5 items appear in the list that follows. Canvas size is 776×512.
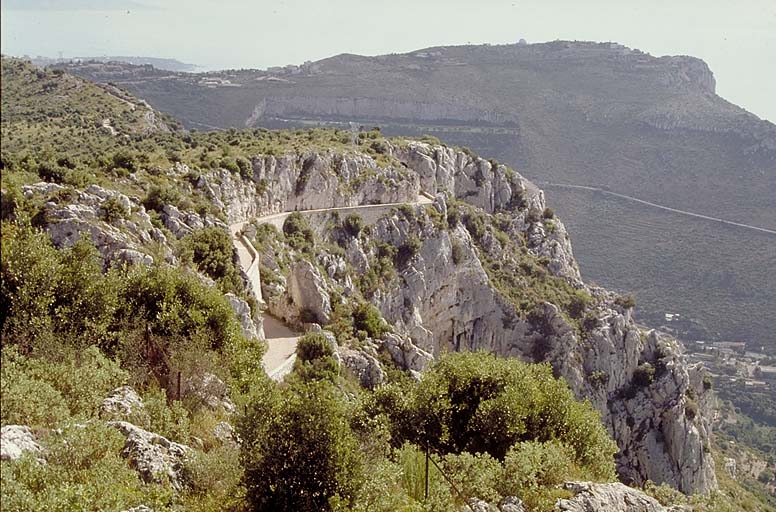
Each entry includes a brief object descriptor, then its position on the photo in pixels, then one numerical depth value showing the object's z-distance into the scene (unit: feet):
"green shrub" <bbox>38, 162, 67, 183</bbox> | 89.78
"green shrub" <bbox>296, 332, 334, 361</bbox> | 96.78
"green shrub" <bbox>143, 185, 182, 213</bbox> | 98.94
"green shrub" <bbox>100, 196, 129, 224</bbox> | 84.53
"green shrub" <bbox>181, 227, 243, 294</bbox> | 92.94
